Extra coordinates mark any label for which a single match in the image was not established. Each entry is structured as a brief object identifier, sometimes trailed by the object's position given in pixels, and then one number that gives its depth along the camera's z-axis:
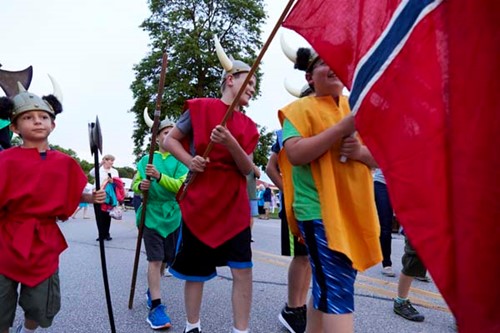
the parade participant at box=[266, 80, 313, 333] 3.16
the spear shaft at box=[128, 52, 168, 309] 3.33
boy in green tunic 3.70
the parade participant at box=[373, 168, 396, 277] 5.48
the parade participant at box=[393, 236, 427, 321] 3.47
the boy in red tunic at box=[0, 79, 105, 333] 2.56
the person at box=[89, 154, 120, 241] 8.77
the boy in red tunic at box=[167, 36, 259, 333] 2.70
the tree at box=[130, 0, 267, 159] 23.81
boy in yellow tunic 1.92
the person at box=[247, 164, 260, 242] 4.93
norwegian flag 1.12
